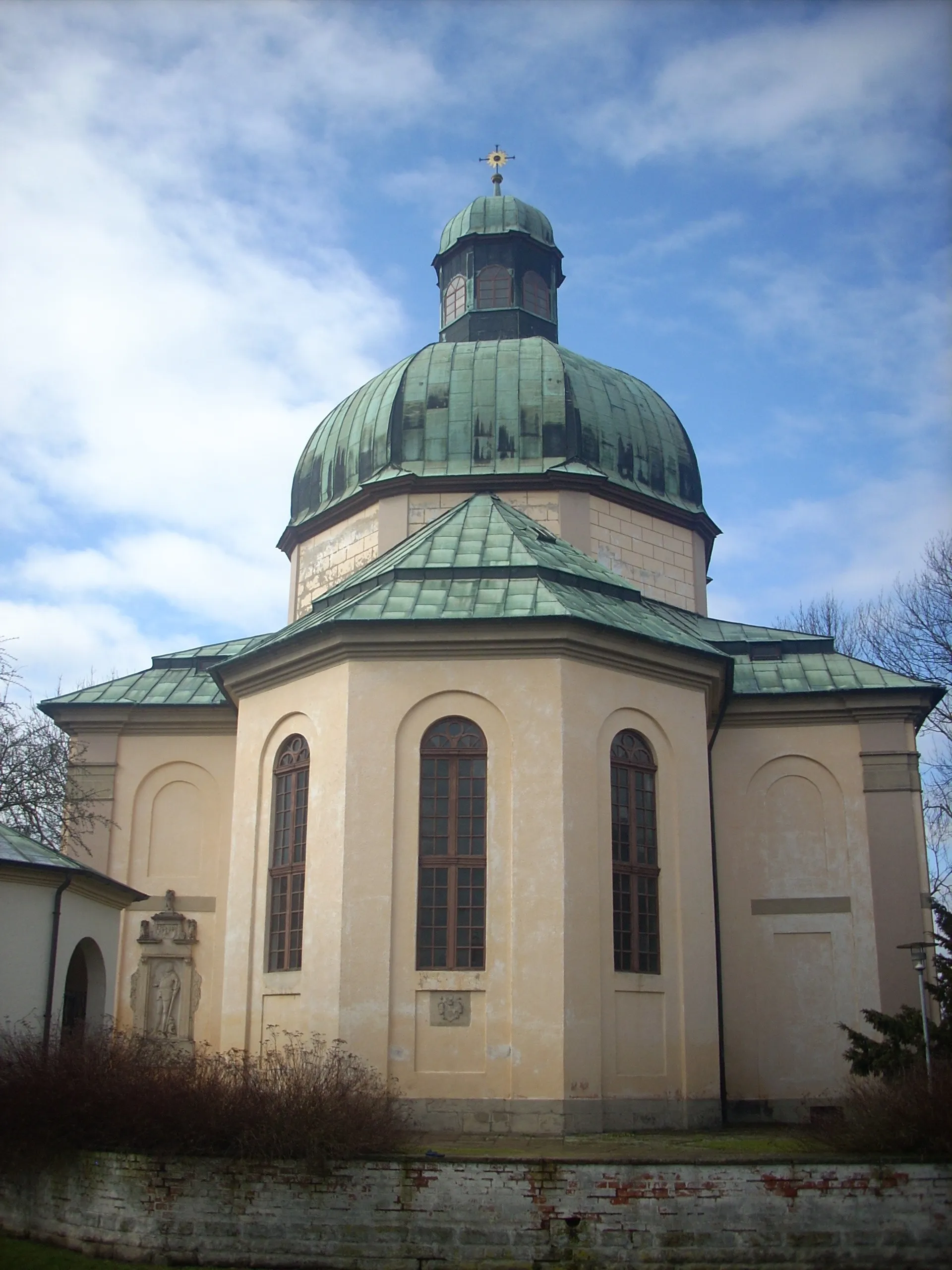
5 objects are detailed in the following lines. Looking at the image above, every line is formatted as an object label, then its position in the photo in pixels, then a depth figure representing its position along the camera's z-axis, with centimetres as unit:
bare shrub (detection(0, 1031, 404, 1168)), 1211
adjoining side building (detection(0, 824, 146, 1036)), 1622
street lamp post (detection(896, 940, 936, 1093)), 1516
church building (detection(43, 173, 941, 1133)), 1727
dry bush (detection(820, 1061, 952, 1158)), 1207
